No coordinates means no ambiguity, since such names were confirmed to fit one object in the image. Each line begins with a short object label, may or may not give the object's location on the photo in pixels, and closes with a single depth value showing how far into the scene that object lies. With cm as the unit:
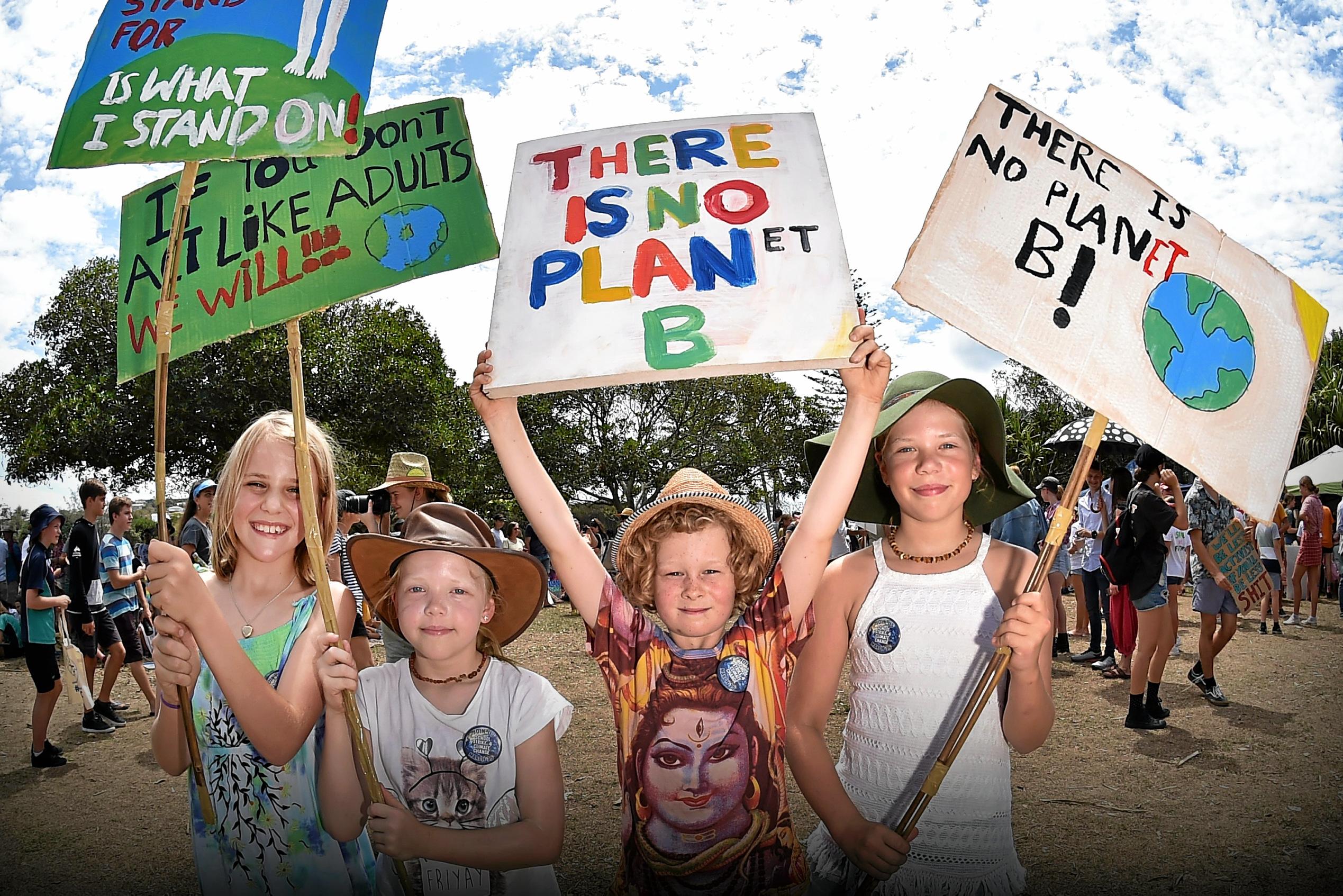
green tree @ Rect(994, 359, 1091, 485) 3341
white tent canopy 1694
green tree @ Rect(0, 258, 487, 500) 1912
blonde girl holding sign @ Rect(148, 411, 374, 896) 198
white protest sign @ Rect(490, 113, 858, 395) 212
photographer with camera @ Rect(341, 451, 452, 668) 549
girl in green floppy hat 209
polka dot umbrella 1030
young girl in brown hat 195
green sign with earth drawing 241
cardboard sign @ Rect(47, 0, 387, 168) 217
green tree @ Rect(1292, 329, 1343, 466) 2883
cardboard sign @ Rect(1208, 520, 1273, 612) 631
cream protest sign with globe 204
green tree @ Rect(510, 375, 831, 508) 2973
